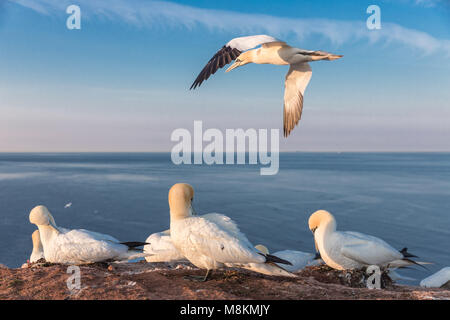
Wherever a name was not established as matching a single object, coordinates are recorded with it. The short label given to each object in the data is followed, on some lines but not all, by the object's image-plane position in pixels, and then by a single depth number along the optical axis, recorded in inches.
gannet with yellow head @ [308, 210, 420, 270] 232.4
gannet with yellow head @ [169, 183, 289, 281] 171.2
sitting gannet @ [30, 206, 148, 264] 216.8
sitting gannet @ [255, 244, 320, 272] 253.8
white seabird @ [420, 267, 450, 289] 269.3
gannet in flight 222.1
